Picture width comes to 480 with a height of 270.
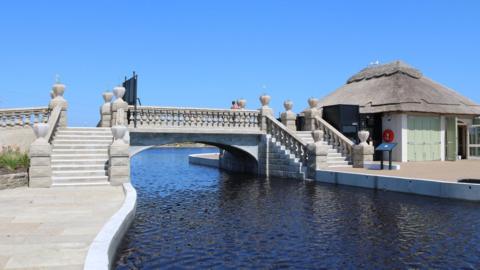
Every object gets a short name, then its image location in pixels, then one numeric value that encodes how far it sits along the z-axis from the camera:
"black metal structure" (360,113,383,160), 26.53
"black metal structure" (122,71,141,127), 20.56
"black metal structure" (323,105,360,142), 25.66
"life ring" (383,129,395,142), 25.60
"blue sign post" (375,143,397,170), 18.92
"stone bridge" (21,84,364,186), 15.32
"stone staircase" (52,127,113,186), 15.34
